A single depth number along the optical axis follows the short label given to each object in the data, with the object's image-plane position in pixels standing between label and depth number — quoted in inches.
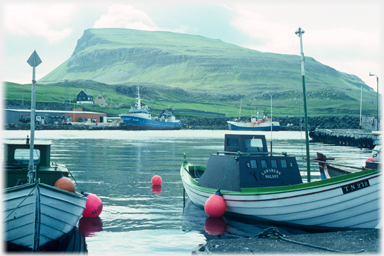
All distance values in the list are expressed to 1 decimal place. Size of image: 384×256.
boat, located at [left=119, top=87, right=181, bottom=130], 5019.7
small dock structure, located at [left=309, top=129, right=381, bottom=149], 2258.9
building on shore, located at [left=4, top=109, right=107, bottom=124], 4860.7
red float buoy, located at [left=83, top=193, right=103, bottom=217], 590.9
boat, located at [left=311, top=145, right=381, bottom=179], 793.4
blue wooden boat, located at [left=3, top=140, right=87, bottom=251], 425.7
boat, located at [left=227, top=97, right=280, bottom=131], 5418.3
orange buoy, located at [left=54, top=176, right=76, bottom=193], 535.2
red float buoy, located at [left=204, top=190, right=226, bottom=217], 592.1
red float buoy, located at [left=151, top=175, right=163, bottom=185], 901.2
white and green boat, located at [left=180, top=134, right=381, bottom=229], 483.5
